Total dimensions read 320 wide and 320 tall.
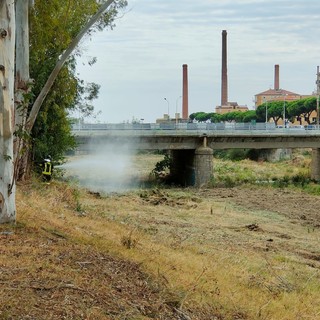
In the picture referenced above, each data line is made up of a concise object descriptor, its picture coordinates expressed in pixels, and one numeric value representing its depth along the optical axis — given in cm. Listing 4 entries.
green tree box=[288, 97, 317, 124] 8938
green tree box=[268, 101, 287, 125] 9681
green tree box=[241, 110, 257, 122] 10674
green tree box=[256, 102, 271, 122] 10056
